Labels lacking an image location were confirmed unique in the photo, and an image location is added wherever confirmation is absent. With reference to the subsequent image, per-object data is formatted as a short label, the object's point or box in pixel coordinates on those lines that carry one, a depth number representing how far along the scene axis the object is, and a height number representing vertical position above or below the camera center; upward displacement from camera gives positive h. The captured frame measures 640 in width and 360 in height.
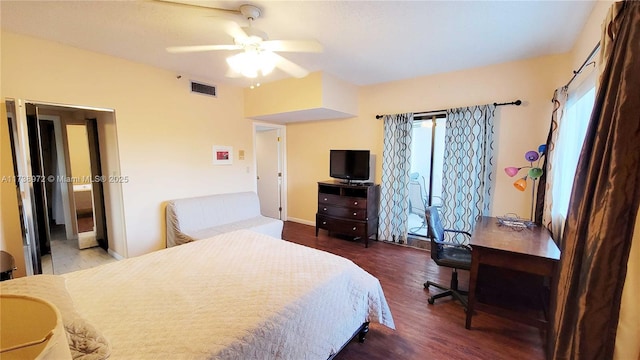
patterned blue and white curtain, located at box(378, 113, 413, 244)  3.95 -0.34
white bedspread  1.16 -0.79
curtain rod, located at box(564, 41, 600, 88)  1.77 +0.71
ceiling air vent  3.79 +1.01
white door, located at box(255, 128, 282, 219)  5.47 -0.32
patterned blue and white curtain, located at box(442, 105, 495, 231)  3.34 -0.13
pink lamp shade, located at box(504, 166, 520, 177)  2.65 -0.16
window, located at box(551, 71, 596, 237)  2.26 +0.07
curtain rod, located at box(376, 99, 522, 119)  3.15 +0.65
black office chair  2.36 -0.96
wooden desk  1.87 -0.73
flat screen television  4.20 -0.14
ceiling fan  2.03 +0.93
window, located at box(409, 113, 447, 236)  3.85 -0.08
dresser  4.04 -0.85
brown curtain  1.01 -0.22
